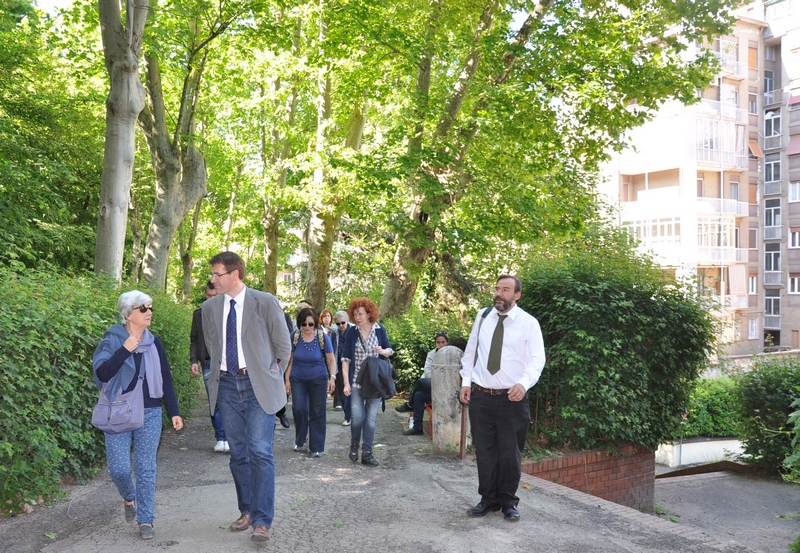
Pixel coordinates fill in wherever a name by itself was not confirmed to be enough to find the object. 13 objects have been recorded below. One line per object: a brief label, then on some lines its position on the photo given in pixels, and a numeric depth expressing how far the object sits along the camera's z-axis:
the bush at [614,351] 11.00
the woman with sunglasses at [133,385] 6.15
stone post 10.36
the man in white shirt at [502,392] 7.37
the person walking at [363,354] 9.96
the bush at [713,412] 28.11
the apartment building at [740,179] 45.88
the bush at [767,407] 15.38
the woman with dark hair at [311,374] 10.20
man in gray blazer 6.34
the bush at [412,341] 17.39
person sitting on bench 12.79
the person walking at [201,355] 9.49
